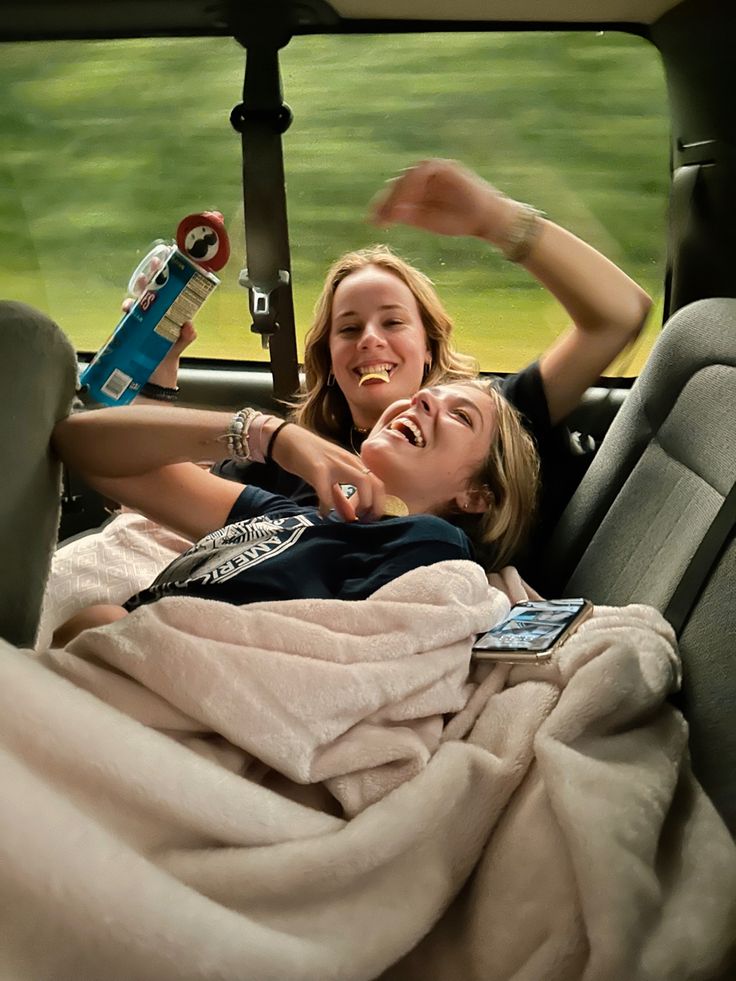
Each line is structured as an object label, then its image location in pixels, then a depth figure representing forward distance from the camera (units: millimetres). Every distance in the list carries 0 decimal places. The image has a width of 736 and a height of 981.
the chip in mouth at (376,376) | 1107
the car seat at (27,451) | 916
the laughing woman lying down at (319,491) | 935
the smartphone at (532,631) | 877
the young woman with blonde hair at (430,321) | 981
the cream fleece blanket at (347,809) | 646
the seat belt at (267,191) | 1016
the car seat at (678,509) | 884
